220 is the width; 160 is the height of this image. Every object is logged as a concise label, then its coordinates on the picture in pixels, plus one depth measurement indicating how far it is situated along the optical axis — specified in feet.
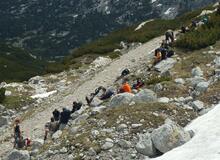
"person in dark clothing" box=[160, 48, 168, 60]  115.03
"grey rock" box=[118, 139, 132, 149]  62.75
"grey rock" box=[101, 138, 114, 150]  62.79
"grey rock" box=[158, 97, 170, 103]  74.92
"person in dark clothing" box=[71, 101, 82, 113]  96.48
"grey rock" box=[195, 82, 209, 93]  77.77
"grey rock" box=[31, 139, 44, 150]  73.75
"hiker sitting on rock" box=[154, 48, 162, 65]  113.15
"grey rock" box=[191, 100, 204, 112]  71.44
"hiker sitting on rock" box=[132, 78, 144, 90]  96.07
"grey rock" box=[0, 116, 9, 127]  117.79
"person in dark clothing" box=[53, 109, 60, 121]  96.54
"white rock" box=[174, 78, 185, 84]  85.15
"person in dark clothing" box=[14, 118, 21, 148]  89.97
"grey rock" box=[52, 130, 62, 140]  72.52
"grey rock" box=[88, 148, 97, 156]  62.28
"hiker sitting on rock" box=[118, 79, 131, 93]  93.71
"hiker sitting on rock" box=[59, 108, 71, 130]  89.45
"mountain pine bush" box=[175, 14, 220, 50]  113.70
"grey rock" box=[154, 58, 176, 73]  104.10
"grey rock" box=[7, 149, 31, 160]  68.94
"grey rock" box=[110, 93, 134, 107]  76.84
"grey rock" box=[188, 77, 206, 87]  82.02
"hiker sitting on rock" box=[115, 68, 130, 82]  122.03
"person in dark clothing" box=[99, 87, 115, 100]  96.58
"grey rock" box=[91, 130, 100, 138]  65.68
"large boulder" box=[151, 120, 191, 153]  58.34
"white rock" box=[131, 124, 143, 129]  66.44
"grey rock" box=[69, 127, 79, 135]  69.33
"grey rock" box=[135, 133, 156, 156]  59.77
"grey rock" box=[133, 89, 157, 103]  75.36
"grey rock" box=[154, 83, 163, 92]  82.83
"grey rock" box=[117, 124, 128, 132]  66.25
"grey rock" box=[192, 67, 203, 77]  89.76
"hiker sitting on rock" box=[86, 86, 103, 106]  103.31
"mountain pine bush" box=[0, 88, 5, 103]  135.04
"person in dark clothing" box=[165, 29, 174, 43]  148.79
